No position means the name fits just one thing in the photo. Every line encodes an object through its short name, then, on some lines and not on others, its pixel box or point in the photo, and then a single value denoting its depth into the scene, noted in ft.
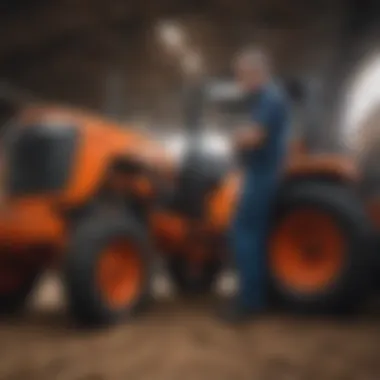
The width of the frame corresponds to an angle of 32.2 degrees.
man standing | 6.89
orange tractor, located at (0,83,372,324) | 6.67
